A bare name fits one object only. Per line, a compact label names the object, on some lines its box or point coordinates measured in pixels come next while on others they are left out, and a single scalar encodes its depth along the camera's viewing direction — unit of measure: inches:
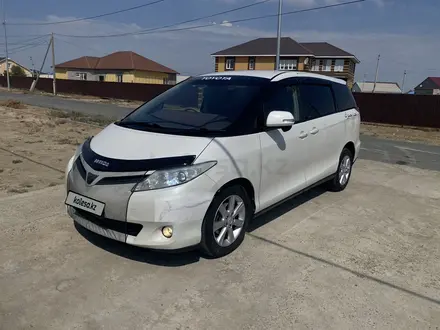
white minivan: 114.2
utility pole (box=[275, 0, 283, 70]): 751.6
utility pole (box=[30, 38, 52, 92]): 1616.4
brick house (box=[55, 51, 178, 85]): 2257.6
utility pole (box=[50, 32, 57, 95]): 1490.2
